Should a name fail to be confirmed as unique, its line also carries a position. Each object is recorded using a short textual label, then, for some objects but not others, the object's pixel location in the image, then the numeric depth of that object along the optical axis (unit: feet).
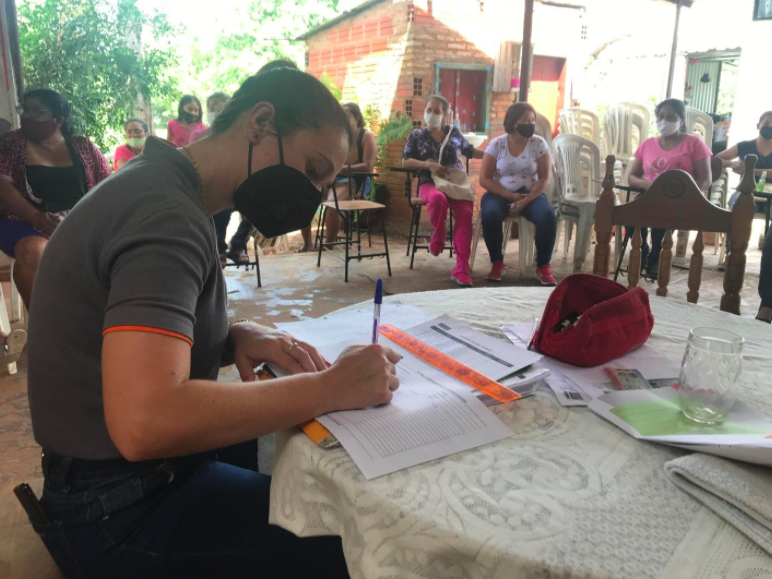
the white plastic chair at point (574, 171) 16.52
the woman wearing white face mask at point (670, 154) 15.12
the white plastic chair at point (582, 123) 20.36
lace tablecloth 1.94
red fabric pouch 3.39
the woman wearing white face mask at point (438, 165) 15.56
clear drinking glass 2.76
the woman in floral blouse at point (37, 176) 10.21
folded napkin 2.06
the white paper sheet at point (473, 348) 3.34
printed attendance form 2.43
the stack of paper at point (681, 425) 2.37
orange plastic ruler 3.04
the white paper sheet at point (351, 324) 3.80
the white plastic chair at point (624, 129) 20.92
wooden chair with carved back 5.41
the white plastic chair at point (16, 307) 11.60
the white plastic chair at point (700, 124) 19.45
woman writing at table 2.39
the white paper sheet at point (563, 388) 3.03
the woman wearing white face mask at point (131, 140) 17.85
